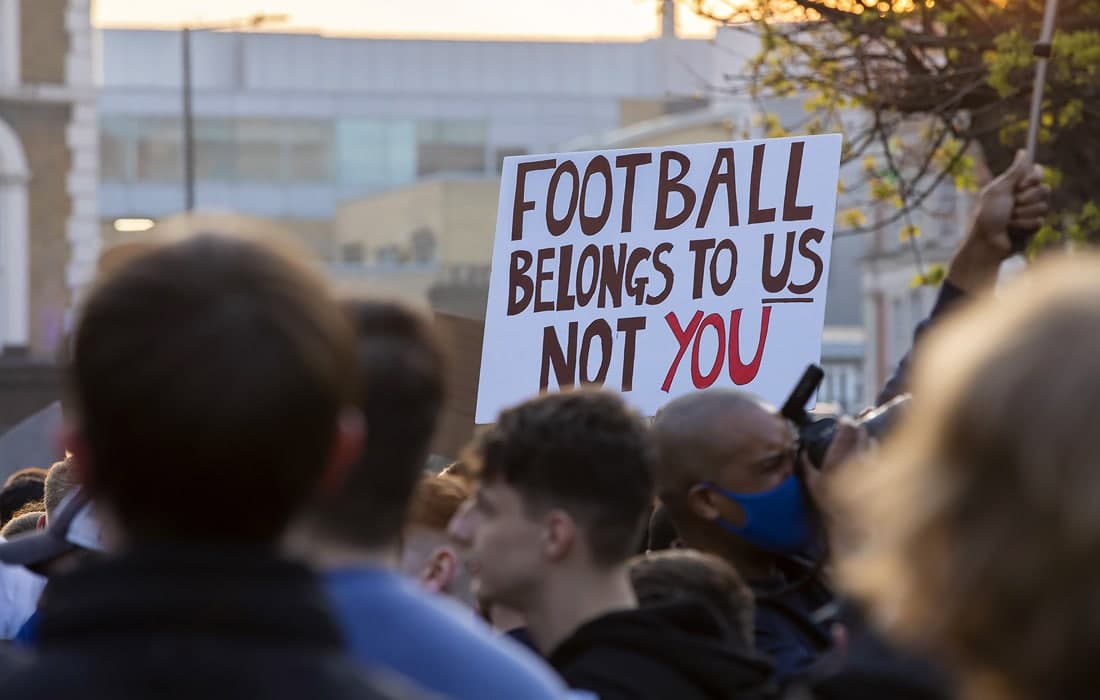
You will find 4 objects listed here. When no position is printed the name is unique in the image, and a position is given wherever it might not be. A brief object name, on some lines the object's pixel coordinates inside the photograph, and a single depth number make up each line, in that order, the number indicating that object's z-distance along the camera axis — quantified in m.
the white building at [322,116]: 124.34
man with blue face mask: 6.80
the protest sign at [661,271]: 10.81
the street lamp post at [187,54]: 55.71
